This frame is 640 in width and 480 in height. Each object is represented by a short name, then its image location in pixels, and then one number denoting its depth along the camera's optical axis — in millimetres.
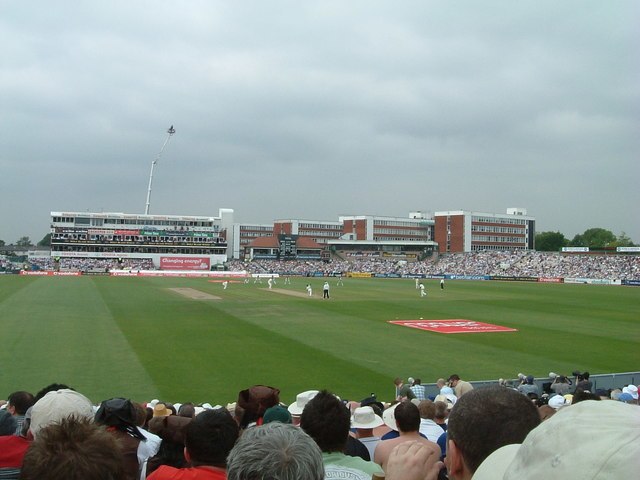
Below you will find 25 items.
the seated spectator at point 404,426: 5078
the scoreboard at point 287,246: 114688
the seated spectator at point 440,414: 7297
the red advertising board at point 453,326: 26355
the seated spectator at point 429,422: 6438
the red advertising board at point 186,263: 97500
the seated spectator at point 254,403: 5867
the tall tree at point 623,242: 148750
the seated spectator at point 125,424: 4637
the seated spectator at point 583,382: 11406
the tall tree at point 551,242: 155625
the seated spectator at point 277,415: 4746
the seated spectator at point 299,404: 6227
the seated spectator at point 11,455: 3656
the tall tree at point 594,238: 158125
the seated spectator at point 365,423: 6117
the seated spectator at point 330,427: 3695
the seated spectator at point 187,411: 7305
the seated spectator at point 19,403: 6816
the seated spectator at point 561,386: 12219
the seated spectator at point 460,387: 10766
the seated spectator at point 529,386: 11664
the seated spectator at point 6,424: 5328
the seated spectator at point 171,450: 4562
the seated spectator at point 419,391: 11914
